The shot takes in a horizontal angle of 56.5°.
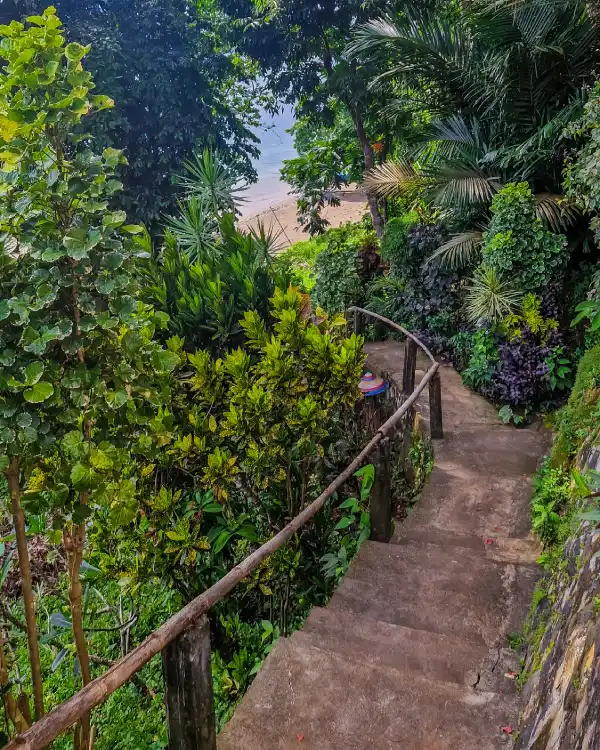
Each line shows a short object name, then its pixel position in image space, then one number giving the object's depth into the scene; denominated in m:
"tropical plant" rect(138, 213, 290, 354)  3.77
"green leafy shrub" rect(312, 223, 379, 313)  8.96
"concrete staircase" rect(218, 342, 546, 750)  2.07
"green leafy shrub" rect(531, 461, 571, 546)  3.47
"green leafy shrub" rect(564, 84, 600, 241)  4.80
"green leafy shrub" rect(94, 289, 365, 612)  3.17
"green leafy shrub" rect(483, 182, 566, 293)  5.97
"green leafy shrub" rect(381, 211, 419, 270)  8.28
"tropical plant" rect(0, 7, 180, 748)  1.48
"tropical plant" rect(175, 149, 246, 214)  6.91
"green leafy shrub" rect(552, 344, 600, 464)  3.87
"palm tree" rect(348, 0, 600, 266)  5.78
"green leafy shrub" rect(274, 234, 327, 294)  11.97
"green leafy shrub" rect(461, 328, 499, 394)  6.43
